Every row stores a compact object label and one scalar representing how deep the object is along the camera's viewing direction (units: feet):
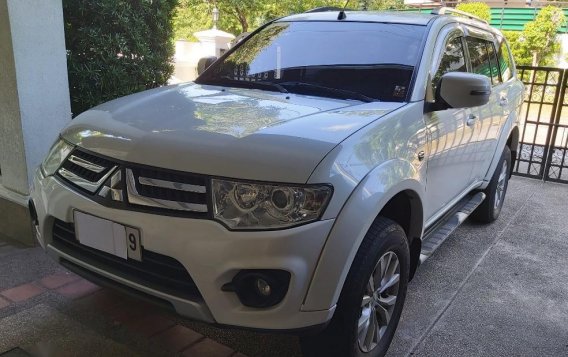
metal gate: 21.16
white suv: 6.39
